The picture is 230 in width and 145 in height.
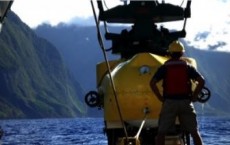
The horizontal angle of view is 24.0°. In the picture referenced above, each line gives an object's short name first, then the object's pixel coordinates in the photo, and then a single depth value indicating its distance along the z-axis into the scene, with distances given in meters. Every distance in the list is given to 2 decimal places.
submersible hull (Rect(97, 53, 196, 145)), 16.19
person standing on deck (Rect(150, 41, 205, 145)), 12.46
